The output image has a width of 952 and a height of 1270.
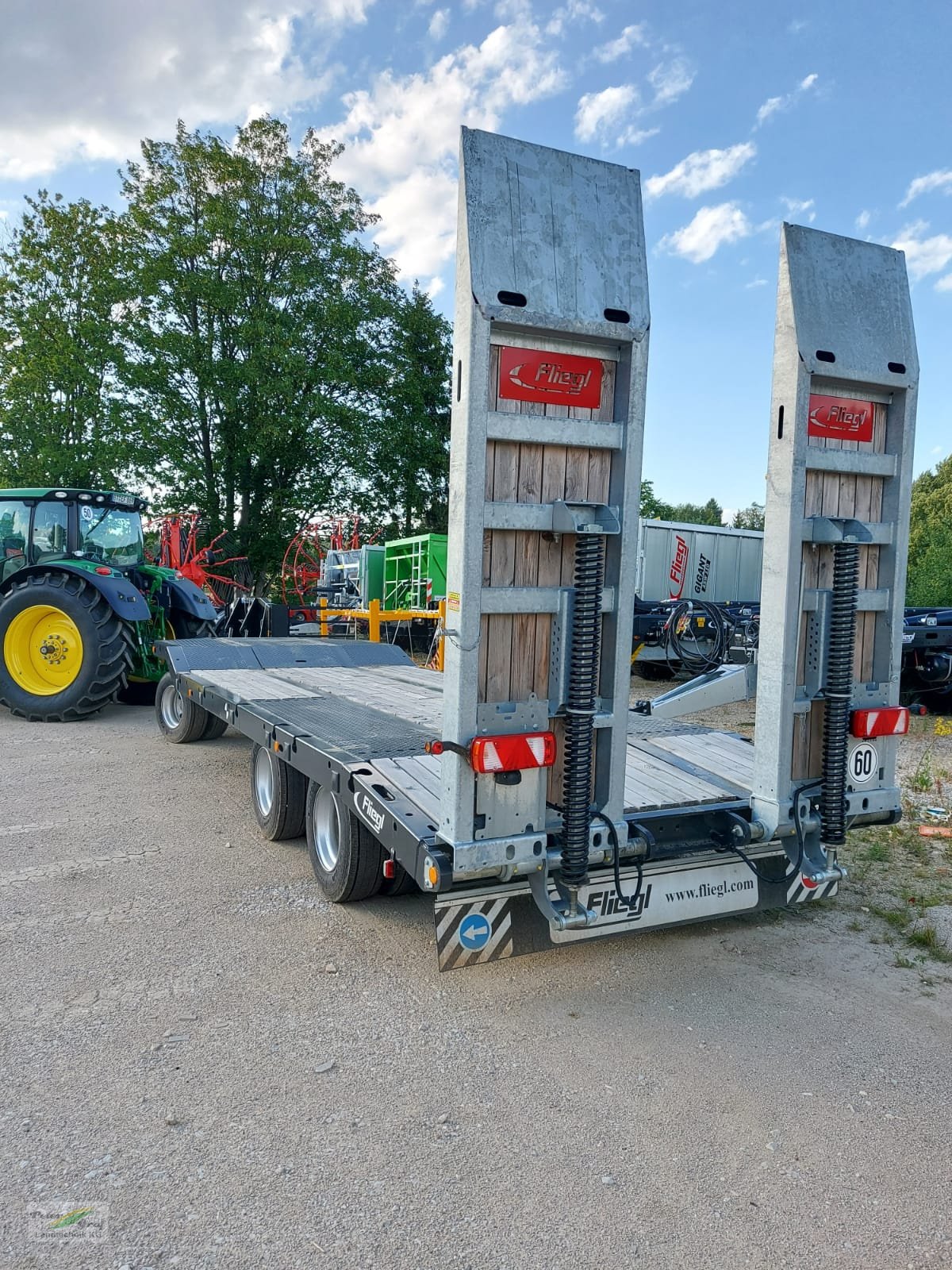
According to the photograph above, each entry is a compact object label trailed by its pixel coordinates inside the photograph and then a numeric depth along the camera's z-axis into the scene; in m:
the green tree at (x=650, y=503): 46.40
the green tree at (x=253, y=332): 20.23
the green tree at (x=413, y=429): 21.58
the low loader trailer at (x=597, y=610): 3.00
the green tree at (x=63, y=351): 20.38
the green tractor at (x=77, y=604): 9.32
